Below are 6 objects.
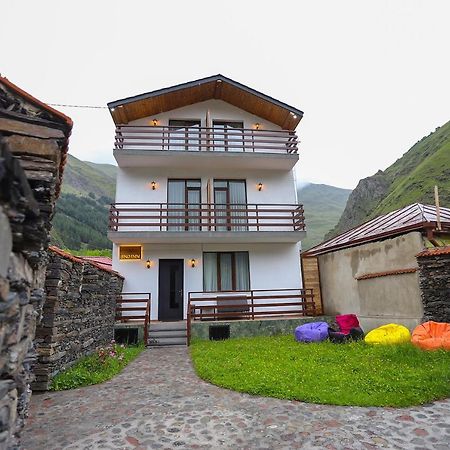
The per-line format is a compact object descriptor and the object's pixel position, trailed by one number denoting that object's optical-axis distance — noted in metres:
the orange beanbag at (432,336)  7.18
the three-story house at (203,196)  12.98
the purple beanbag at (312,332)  9.74
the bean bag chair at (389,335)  8.16
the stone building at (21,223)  1.65
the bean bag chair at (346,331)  9.32
